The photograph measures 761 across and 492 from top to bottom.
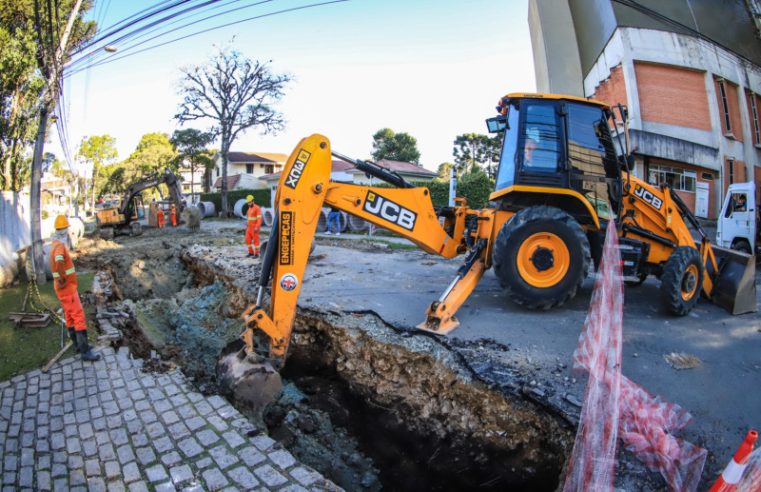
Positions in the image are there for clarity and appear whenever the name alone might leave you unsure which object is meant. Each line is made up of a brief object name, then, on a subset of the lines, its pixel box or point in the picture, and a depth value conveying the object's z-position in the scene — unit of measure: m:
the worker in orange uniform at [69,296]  4.84
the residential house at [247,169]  44.03
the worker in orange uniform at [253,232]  10.58
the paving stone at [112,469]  2.97
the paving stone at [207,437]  3.31
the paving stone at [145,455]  3.11
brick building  16.59
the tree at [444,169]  42.34
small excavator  19.23
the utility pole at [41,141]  8.45
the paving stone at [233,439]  3.28
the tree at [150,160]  44.94
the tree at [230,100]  31.75
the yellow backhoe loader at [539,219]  4.23
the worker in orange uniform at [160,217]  21.00
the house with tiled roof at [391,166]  33.67
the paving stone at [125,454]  3.12
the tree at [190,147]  39.00
